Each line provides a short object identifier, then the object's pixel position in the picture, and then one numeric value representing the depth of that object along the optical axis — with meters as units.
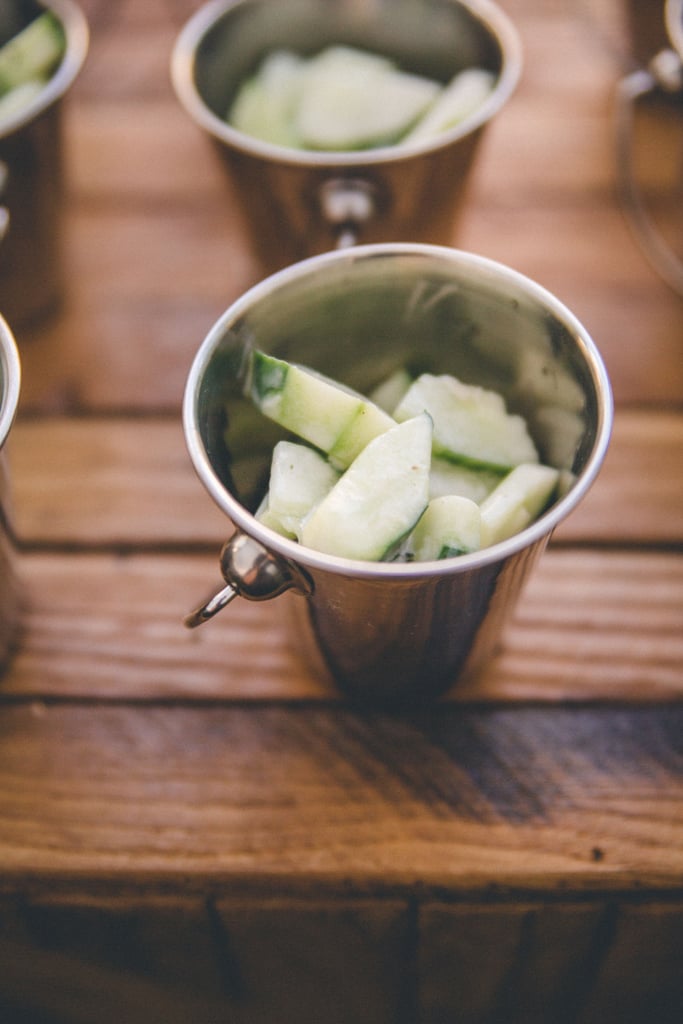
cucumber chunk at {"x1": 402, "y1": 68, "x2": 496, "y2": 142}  0.59
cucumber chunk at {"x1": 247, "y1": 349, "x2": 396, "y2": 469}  0.43
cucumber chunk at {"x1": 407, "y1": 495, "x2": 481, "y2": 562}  0.38
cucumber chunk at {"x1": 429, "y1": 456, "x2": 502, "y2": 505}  0.45
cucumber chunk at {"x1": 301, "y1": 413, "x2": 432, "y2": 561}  0.37
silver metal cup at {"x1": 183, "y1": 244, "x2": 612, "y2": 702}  0.37
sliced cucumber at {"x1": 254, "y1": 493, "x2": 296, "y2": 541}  0.40
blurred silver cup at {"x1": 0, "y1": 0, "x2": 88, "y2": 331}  0.54
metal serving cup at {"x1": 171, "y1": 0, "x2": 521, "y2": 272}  0.53
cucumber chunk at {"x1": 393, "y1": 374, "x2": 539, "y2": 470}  0.46
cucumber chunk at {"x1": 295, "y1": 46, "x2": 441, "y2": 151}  0.61
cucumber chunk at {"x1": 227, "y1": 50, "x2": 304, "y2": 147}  0.62
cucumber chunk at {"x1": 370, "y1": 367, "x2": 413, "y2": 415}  0.50
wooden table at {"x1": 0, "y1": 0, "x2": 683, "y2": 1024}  0.46
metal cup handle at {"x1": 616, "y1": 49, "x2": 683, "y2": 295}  0.62
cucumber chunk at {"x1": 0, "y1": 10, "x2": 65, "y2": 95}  0.61
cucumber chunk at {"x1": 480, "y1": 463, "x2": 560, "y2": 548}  0.41
